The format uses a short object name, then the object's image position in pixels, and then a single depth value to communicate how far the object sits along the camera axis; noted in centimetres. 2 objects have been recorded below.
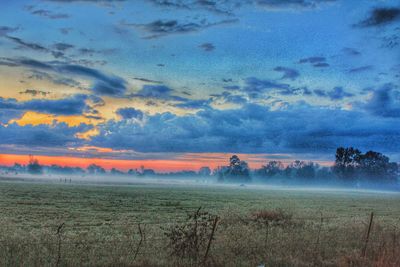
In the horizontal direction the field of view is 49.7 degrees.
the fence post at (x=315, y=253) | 1422
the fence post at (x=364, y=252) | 1498
